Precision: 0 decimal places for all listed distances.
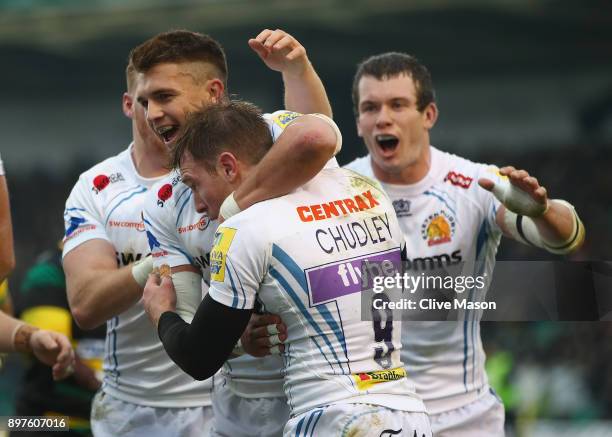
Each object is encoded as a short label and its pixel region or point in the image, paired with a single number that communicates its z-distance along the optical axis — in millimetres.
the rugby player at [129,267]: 9141
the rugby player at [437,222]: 10180
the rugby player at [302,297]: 6855
